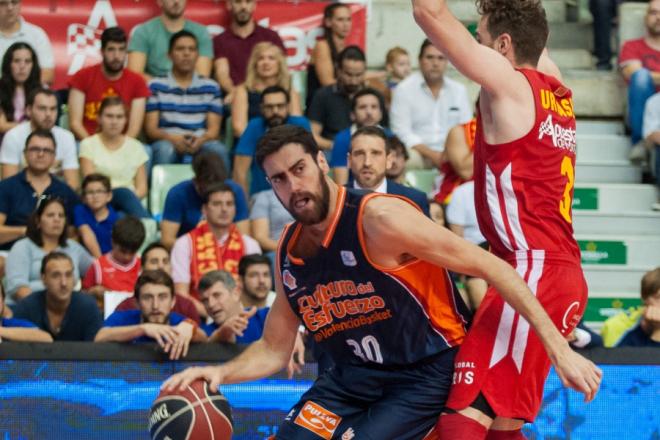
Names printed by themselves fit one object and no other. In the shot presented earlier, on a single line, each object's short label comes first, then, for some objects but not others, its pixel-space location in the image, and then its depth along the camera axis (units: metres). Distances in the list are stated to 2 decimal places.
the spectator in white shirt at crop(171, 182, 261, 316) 15.17
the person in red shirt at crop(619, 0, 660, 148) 18.72
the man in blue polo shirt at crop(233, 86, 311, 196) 16.93
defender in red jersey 8.31
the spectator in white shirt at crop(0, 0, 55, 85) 18.21
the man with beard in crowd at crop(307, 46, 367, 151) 17.88
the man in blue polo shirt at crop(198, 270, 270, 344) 13.04
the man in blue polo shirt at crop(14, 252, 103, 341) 13.55
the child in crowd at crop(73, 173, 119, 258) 15.92
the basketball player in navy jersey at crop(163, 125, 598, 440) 8.18
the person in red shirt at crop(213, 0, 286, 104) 18.89
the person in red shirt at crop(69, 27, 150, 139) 17.88
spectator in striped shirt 17.93
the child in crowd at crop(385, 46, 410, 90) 19.68
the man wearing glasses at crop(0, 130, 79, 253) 15.96
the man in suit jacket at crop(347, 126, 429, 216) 13.70
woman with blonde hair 17.73
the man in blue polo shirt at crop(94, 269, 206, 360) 11.83
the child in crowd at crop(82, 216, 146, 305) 15.00
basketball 8.59
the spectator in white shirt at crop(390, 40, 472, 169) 18.23
